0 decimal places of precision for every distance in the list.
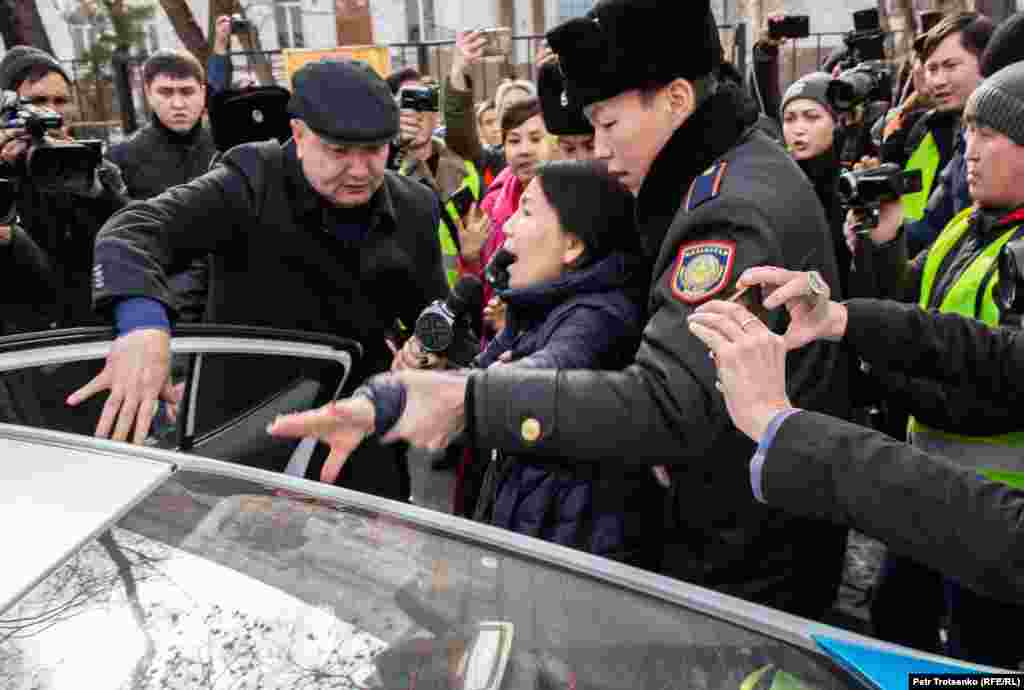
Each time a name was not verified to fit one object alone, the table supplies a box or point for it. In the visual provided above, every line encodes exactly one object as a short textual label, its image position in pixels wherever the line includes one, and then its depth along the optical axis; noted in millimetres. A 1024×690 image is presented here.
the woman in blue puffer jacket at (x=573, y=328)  1801
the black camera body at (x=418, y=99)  4477
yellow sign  7336
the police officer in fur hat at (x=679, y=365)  1414
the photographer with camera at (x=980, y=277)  1985
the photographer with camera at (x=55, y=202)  3279
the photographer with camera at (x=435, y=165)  4047
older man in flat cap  2416
